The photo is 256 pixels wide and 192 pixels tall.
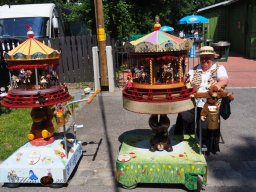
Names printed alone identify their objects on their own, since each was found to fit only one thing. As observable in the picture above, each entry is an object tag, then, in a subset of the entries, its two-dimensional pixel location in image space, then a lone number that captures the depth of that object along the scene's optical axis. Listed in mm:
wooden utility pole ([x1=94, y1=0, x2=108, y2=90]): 10422
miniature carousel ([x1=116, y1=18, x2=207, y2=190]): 4121
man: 4578
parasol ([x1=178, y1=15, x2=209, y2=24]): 21683
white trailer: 12812
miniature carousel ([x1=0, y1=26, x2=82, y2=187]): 4406
